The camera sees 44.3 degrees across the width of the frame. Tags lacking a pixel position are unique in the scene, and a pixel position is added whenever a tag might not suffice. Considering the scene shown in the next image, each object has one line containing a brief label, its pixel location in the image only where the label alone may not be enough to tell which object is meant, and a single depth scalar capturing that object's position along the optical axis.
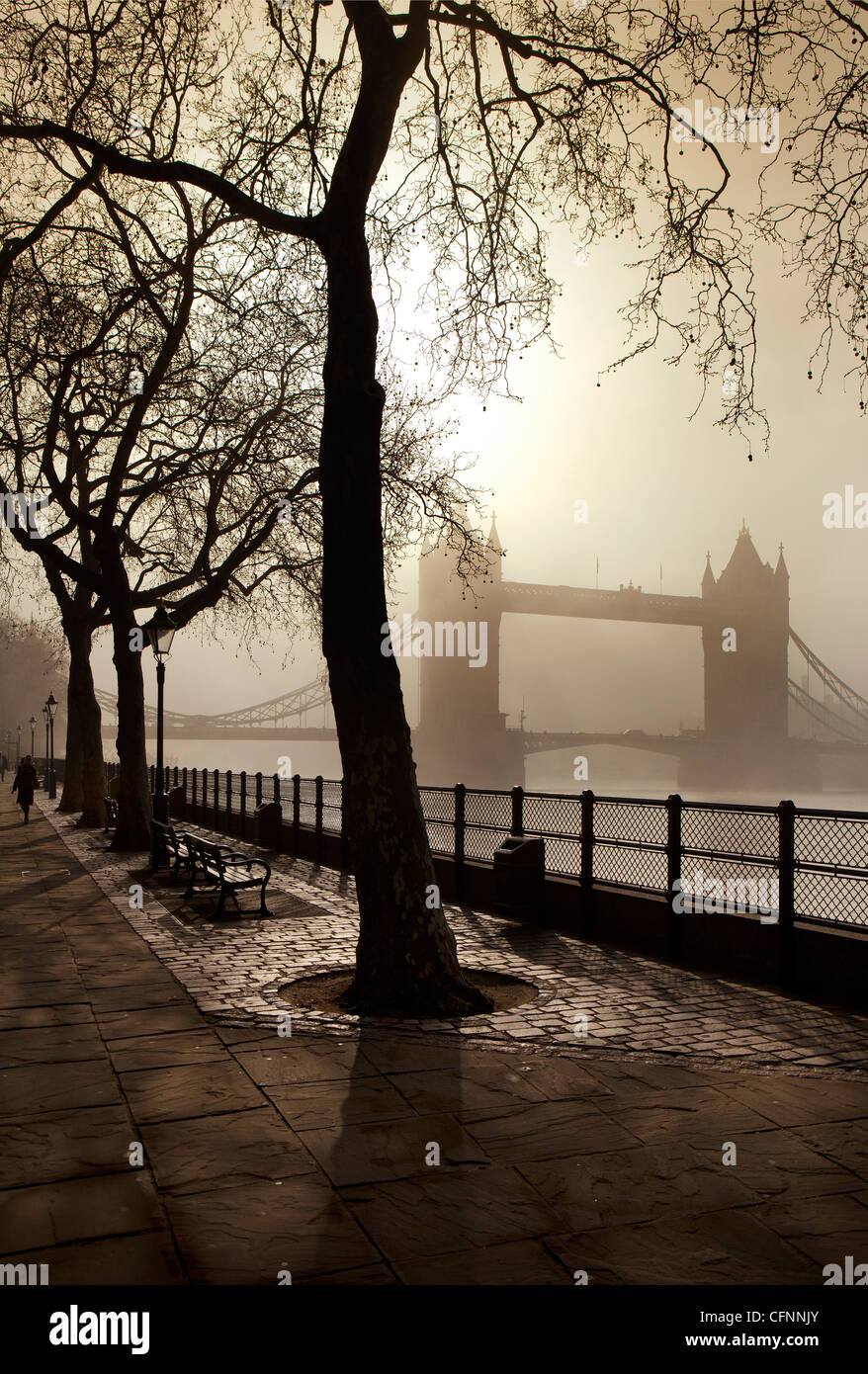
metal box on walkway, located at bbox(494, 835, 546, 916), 10.39
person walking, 25.75
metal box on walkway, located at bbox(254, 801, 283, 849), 19.55
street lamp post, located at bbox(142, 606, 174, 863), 17.03
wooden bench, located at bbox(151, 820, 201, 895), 12.25
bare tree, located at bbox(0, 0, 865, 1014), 6.83
